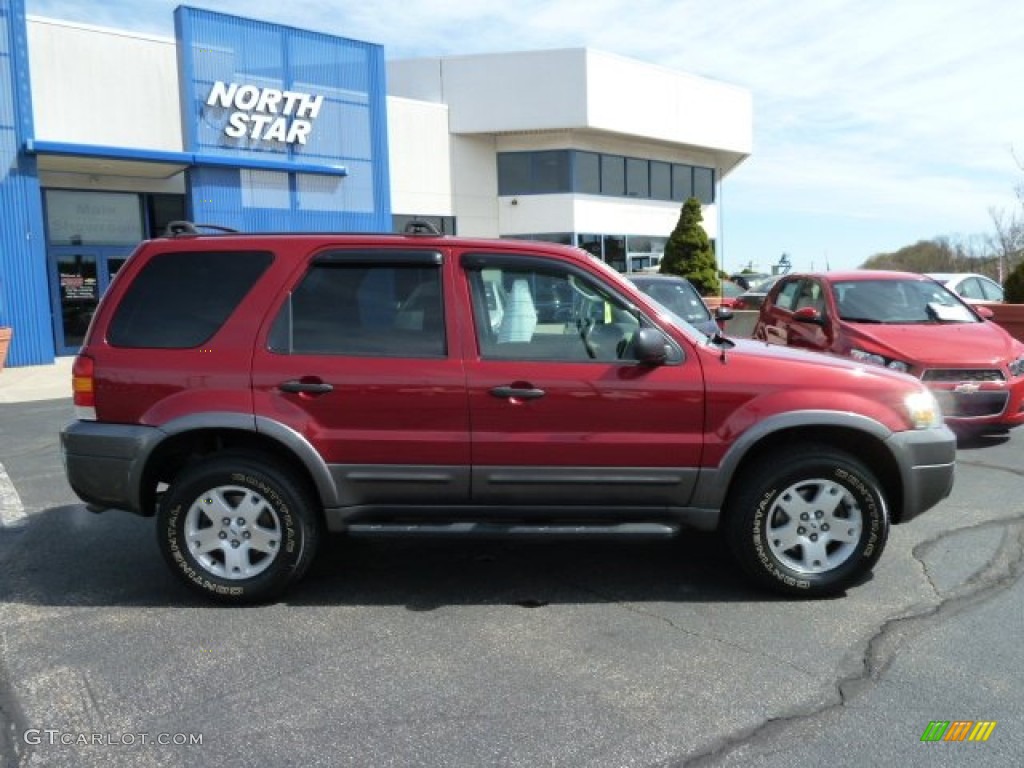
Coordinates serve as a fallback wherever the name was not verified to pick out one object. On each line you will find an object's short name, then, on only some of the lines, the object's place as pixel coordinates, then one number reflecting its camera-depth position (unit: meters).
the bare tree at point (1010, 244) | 28.62
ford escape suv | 4.05
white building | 16.77
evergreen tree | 28.03
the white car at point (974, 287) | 14.44
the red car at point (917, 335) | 7.40
